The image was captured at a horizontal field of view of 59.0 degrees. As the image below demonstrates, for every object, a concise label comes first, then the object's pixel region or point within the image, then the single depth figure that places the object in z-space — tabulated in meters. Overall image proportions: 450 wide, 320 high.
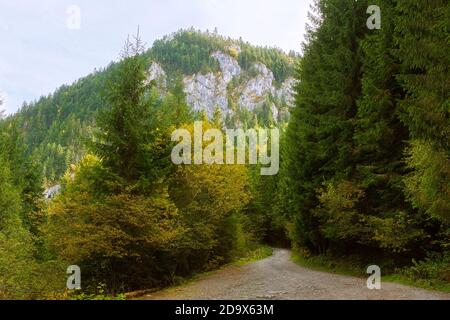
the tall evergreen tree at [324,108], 20.98
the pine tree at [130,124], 16.16
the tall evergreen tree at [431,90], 11.62
